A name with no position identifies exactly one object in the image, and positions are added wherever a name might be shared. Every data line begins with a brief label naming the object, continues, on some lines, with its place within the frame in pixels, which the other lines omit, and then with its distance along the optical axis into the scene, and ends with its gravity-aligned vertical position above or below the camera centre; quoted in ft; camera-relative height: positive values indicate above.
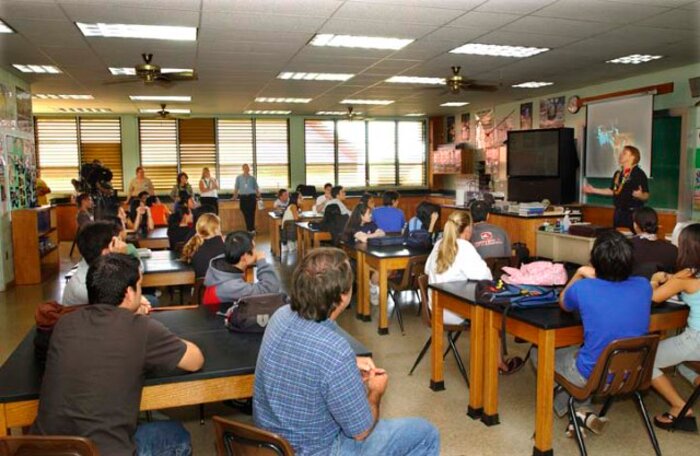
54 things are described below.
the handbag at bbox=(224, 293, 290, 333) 8.57 -2.12
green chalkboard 25.94 +0.32
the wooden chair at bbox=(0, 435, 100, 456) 5.35 -2.58
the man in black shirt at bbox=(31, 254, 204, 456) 5.86 -2.04
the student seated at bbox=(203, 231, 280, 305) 10.75 -1.95
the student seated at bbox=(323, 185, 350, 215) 27.23 -1.41
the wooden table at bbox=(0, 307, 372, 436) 6.51 -2.50
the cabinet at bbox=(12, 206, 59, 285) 25.07 -3.21
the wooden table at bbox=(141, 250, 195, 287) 14.79 -2.65
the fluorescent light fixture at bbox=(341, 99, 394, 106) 37.23 +4.59
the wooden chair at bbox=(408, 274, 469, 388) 12.63 -3.44
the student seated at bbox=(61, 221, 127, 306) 10.50 -1.37
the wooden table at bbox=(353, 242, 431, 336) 16.67 -2.69
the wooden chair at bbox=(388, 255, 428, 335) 16.55 -3.21
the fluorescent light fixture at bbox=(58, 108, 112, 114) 39.32 +4.47
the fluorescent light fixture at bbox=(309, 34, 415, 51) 19.40 +4.56
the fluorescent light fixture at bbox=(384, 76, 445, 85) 28.00 +4.58
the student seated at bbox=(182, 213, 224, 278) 14.69 -1.93
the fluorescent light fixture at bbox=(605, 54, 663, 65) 23.21 +4.59
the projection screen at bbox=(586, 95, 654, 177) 26.91 +1.91
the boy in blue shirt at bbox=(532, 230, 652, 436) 8.98 -2.10
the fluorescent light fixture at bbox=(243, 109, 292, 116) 42.38 +4.63
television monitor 32.24 +1.01
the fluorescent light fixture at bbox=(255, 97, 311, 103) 35.54 +4.61
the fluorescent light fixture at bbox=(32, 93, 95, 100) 32.40 +4.48
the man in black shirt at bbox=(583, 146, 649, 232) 20.06 -0.69
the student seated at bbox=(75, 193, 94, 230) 24.03 -1.57
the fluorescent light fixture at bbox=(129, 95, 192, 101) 33.12 +4.47
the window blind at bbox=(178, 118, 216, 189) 44.68 +2.10
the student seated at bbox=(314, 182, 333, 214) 33.01 -1.67
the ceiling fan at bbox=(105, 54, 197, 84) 19.93 +3.49
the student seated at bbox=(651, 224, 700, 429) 10.12 -2.68
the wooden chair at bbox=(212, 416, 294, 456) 5.50 -2.67
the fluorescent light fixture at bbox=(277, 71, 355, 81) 26.89 +4.60
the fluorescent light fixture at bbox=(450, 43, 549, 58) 21.11 +4.61
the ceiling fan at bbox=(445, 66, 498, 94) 23.63 +3.62
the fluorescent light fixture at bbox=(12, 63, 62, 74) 23.71 +4.49
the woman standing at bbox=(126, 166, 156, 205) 37.78 -0.80
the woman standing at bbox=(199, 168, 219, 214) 40.11 -1.30
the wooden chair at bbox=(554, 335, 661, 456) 8.69 -3.18
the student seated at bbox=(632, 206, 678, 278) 12.96 -1.94
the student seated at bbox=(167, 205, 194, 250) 19.60 -1.89
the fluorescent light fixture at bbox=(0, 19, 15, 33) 17.01 +4.48
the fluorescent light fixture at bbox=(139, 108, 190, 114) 39.69 +4.45
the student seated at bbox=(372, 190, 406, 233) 23.39 -1.96
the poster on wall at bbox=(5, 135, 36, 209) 24.84 +0.10
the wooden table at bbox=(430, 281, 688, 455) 9.26 -2.89
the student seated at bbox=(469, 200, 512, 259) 16.26 -2.04
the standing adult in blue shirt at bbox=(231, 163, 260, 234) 41.29 -1.53
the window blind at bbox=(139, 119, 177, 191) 44.11 +1.79
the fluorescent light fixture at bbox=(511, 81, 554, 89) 30.00 +4.57
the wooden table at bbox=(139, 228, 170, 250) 21.18 -2.58
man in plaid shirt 5.76 -2.10
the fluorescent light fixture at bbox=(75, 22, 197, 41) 17.61 +4.54
